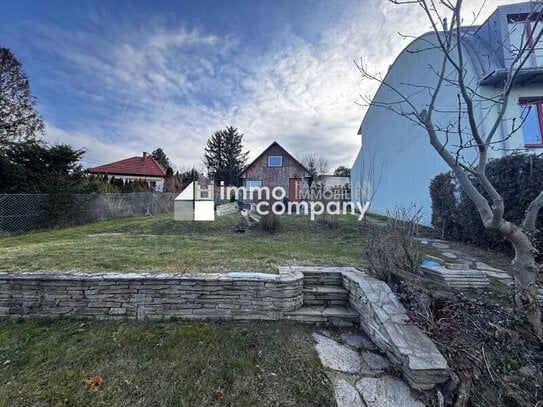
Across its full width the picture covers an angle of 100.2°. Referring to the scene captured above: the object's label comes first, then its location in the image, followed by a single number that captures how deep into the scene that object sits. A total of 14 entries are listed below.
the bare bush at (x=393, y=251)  3.04
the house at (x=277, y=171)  17.97
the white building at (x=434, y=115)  6.07
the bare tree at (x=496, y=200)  1.92
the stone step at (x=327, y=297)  2.90
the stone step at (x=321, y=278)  3.05
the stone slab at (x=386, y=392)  1.68
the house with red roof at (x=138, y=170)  22.75
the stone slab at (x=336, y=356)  2.05
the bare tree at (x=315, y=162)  34.38
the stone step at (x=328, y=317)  2.67
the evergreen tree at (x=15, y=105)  10.84
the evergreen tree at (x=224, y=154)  30.45
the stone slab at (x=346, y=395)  1.69
